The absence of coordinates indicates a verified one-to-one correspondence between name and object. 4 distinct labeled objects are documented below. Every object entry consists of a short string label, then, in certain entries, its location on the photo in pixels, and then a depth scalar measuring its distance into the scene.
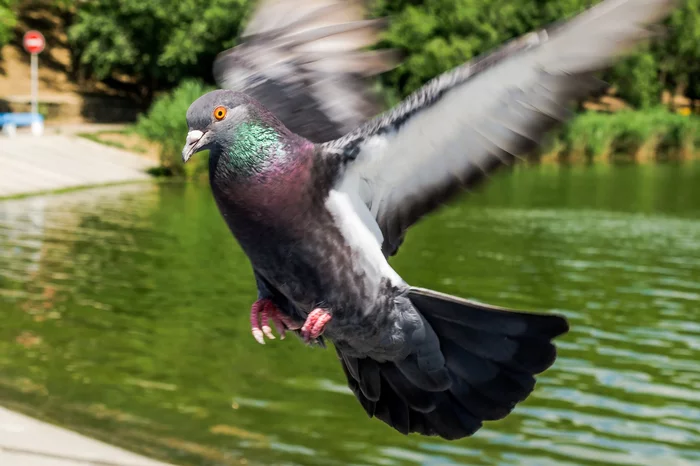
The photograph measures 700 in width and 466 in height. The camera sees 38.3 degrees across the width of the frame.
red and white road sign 28.73
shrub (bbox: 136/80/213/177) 24.62
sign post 27.42
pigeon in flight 2.57
